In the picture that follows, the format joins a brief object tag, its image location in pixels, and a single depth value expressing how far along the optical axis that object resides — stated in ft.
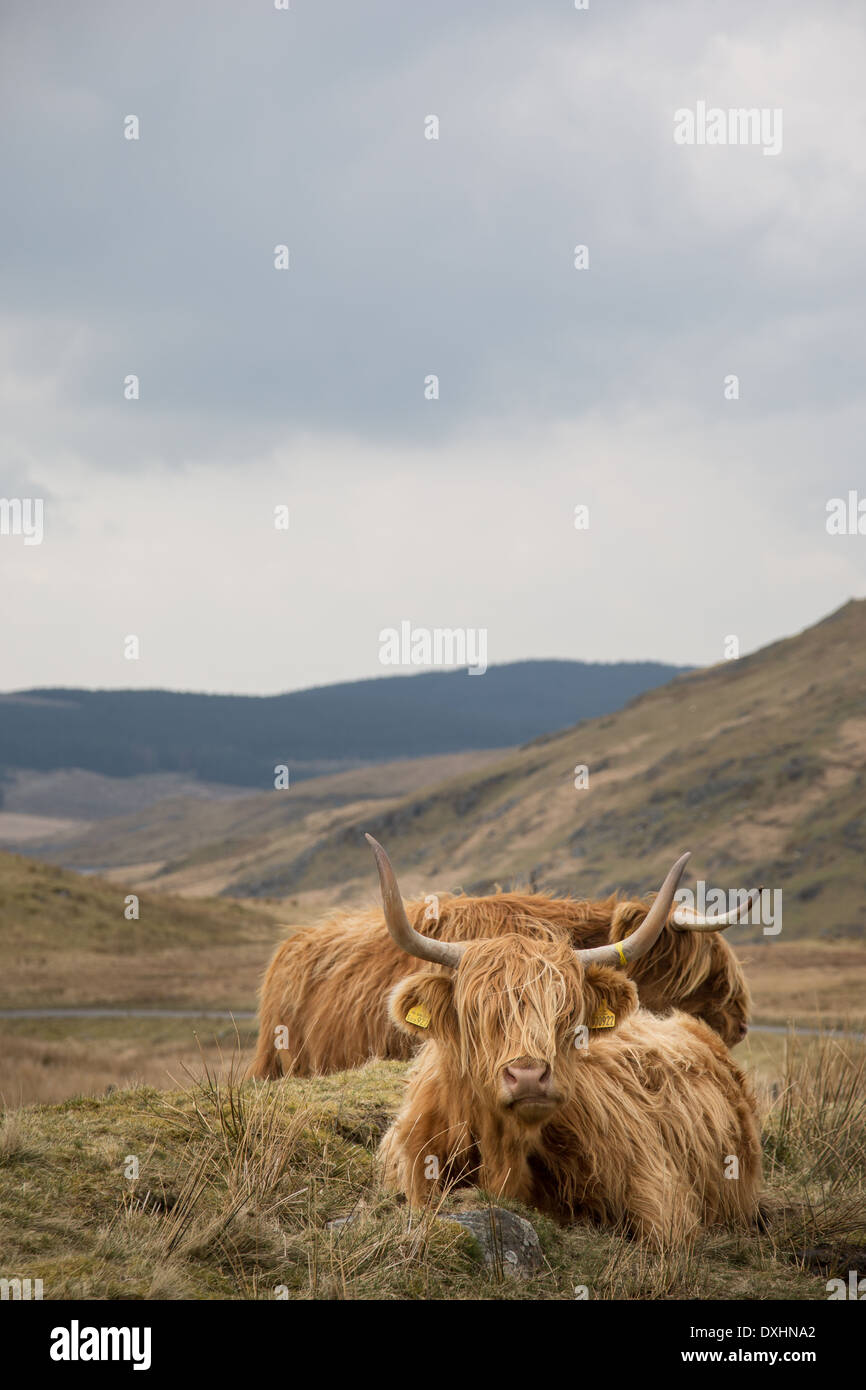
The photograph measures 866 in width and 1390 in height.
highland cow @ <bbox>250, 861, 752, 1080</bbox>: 25.77
